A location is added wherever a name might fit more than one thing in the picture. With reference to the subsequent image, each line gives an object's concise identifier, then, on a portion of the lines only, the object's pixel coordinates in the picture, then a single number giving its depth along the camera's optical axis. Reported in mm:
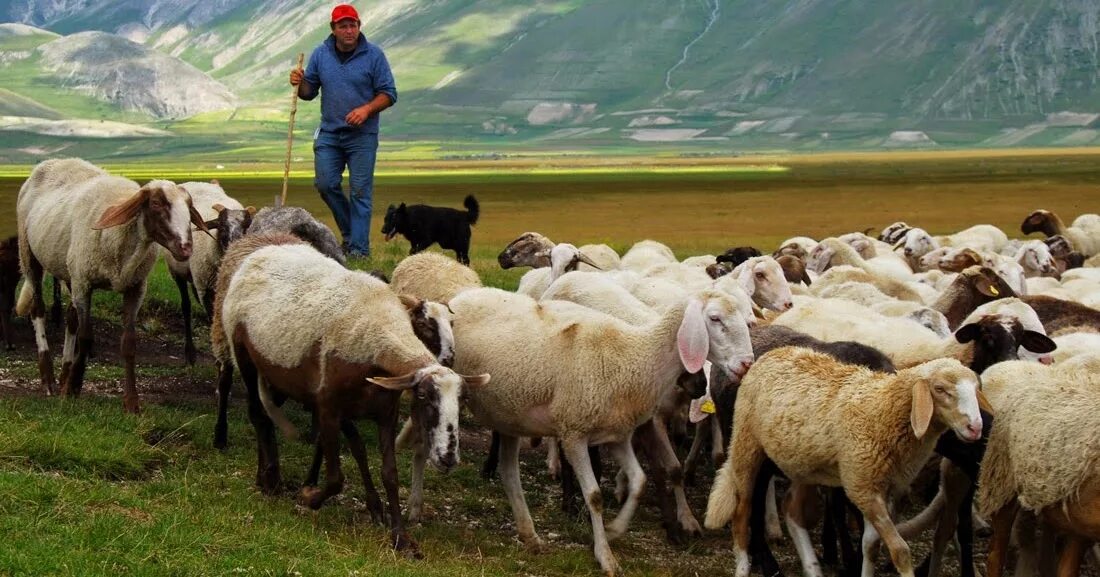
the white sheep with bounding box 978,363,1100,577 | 8336
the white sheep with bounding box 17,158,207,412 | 12281
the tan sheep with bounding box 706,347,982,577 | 8609
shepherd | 17594
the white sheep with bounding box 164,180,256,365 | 14008
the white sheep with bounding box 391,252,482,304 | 12680
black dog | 27344
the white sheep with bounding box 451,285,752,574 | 10164
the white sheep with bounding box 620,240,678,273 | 18791
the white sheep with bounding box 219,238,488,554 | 9289
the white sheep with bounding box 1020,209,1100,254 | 27844
